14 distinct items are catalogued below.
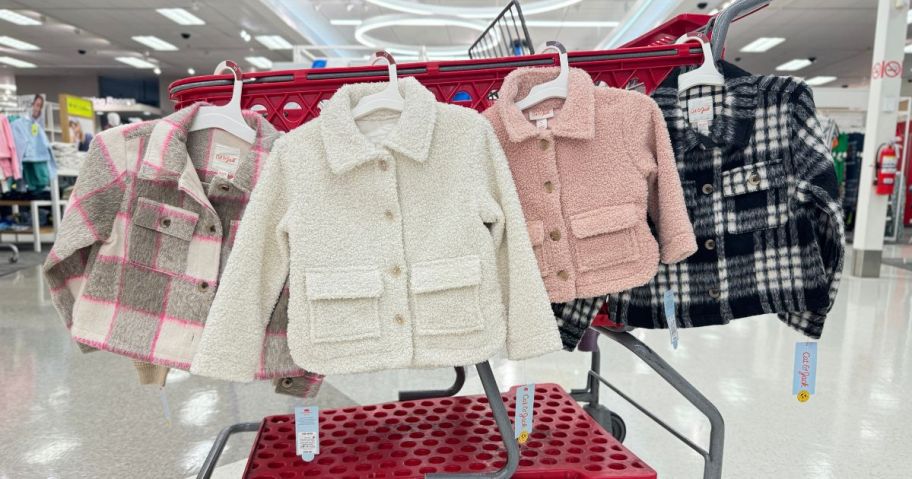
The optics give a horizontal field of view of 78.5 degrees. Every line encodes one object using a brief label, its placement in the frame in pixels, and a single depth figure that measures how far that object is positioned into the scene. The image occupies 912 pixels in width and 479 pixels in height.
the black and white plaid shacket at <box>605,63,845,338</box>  1.16
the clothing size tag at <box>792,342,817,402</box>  1.20
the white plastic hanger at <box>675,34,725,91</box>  1.20
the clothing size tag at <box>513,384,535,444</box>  1.25
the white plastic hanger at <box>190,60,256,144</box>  1.18
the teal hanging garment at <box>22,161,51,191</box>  6.07
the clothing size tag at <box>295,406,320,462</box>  1.16
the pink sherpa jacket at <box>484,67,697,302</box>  1.15
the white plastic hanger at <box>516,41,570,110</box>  1.19
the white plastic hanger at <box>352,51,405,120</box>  1.15
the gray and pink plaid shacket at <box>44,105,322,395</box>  1.11
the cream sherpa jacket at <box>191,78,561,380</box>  1.04
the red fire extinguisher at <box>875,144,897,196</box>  4.94
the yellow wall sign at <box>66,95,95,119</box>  7.91
